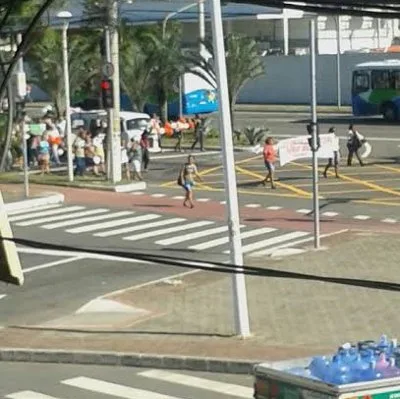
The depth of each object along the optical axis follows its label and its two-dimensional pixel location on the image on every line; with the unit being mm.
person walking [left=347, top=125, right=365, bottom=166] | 43625
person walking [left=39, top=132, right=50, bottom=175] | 43688
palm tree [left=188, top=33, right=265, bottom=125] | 53906
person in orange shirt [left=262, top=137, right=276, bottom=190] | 38969
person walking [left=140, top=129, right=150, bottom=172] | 43094
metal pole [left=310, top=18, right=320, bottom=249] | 27719
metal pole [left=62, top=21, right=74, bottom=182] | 39844
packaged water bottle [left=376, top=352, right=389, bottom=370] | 9913
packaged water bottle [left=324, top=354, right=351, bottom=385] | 9656
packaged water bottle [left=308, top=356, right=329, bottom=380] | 9893
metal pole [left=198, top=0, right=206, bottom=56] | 55688
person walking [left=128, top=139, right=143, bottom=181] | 41219
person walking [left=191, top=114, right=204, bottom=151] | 49906
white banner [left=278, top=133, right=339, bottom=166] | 29797
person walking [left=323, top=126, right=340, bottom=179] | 40984
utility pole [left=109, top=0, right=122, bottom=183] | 40188
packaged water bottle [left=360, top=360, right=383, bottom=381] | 9742
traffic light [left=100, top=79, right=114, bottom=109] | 39781
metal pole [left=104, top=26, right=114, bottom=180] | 40062
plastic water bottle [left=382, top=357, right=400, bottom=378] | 9766
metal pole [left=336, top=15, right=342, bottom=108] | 75812
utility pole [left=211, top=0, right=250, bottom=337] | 20609
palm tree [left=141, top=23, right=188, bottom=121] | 56250
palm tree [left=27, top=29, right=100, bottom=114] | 54906
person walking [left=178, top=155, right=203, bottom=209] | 34941
